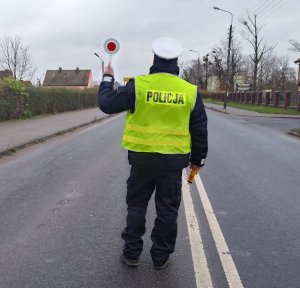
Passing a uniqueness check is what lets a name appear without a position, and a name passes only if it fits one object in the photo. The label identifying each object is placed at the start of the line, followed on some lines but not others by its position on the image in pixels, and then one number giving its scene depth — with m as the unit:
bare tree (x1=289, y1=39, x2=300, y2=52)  38.96
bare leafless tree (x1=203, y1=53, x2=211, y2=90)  68.73
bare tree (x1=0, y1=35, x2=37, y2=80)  32.51
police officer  2.66
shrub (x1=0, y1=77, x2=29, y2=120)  15.11
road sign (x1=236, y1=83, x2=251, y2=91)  41.03
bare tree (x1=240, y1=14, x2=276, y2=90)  45.40
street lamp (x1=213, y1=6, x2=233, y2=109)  31.01
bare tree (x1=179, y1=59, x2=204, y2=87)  71.51
